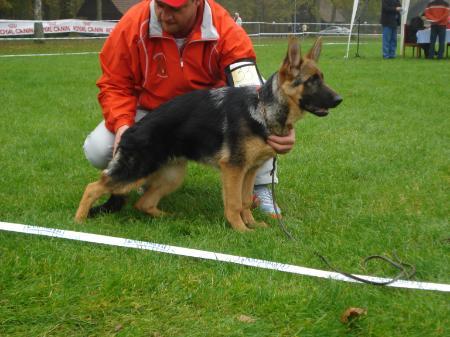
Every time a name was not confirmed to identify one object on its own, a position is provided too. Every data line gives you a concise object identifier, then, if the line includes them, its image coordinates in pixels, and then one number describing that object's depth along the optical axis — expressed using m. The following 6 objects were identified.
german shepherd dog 3.84
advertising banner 25.94
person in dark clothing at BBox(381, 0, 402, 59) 18.53
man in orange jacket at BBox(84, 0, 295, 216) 4.37
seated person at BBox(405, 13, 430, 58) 20.38
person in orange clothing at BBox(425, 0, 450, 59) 18.05
